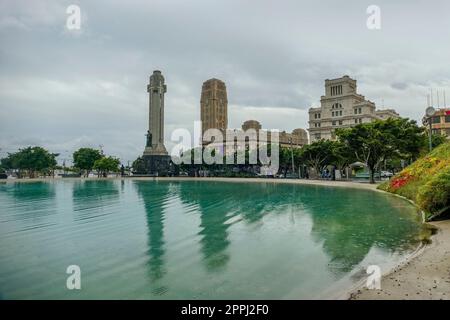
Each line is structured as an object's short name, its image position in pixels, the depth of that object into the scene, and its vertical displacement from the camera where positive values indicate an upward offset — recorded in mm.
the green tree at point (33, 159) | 87750 +3426
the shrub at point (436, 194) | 13617 -1223
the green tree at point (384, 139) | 39344 +3587
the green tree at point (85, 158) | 91438 +3713
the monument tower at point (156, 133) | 80694 +9478
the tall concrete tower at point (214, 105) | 166250 +34386
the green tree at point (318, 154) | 56125 +2551
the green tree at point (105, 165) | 87188 +1521
